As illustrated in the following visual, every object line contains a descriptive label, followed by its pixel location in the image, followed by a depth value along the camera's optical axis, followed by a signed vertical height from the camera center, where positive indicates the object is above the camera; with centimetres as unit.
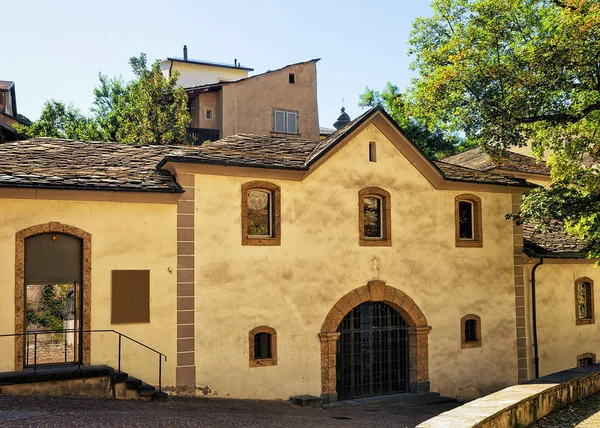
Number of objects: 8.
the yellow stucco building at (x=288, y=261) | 1535 +39
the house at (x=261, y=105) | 3725 +917
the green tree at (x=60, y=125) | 4000 +894
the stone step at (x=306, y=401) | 1722 -300
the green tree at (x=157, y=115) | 3438 +803
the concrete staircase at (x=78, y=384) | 1360 -203
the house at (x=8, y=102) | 4904 +1333
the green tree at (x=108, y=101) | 4075 +1125
